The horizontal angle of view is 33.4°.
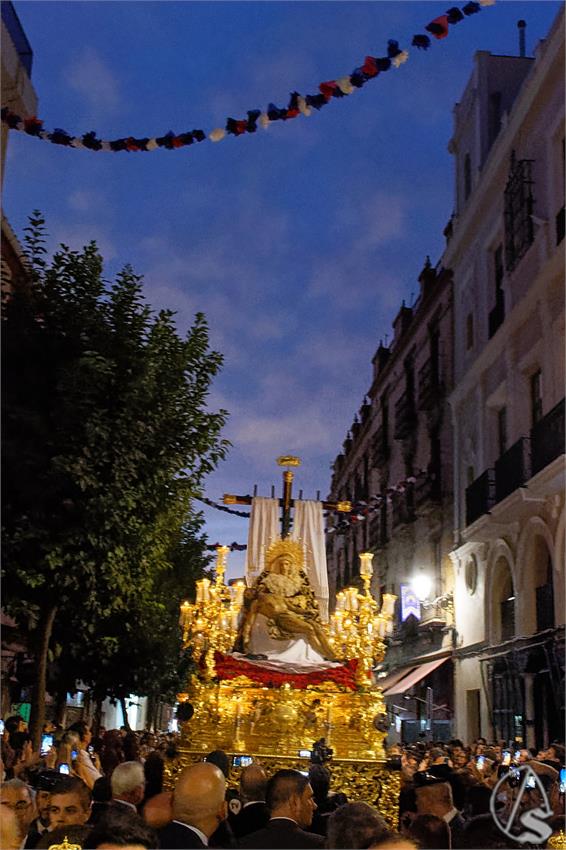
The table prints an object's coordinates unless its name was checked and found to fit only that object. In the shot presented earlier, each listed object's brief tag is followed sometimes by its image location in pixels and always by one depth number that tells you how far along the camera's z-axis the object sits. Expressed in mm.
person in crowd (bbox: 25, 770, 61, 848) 5446
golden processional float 12094
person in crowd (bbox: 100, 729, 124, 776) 13016
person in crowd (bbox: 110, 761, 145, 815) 6547
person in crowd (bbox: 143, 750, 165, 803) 8883
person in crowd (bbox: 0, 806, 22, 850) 4215
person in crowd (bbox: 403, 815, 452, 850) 4434
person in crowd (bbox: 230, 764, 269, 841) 6605
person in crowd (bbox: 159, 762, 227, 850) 4781
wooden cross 15461
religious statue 13883
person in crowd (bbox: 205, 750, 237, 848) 5770
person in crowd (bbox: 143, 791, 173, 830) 5504
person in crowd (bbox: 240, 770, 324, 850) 5340
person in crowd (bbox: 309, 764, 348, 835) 6898
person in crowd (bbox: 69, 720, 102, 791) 9203
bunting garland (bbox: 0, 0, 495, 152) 8875
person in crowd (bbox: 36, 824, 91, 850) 4293
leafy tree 12219
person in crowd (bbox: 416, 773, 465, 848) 6043
